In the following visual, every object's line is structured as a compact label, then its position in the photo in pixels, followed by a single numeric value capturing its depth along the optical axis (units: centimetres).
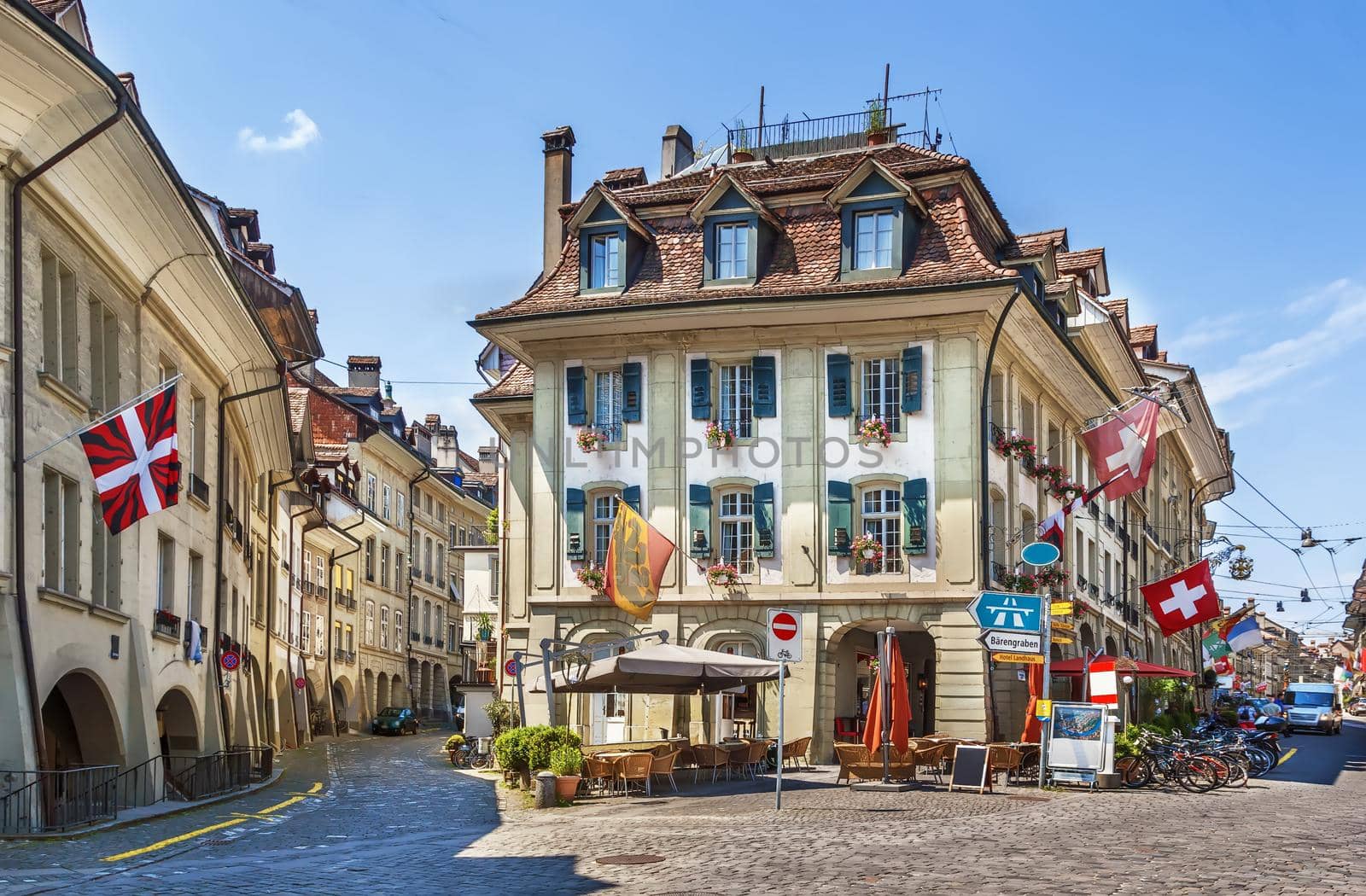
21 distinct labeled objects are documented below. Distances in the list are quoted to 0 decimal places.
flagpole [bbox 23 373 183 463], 1878
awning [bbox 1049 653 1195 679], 3319
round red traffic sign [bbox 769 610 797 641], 2186
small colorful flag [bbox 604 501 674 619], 3253
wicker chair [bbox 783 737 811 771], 3080
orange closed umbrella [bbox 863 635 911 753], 2595
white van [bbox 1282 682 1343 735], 6850
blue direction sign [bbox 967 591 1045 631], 2500
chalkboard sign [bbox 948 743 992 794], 2508
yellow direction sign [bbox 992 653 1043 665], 2780
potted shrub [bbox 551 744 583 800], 2348
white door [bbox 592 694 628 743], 3541
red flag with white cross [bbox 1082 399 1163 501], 3092
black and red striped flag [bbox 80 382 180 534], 1897
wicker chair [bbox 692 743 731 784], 2736
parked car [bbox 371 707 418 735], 6156
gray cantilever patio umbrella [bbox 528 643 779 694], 2583
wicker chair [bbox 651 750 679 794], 2536
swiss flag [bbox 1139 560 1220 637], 3391
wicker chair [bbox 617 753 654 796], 2477
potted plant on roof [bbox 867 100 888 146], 3988
